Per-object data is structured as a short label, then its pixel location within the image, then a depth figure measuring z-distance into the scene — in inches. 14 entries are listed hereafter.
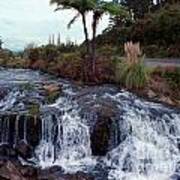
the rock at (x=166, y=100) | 255.3
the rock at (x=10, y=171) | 185.0
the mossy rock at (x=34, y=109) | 213.5
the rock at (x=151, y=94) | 260.5
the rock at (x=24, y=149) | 198.5
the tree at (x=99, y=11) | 284.9
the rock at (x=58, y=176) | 184.6
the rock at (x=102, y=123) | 207.5
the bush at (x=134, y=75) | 263.2
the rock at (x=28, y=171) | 186.2
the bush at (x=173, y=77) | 275.6
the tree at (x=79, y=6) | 281.3
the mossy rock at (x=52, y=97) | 235.2
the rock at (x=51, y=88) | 251.5
